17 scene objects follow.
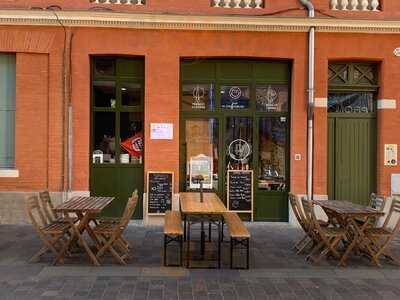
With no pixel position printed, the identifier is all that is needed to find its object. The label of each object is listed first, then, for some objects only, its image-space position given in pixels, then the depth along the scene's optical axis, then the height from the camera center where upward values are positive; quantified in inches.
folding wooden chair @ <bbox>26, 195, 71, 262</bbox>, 280.3 -47.8
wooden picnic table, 268.4 -33.9
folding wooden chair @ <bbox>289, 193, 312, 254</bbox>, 313.3 -46.2
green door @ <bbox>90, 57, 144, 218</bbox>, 423.2 +14.6
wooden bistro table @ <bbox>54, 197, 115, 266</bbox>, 272.2 -41.6
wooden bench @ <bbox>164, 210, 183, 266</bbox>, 269.3 -45.1
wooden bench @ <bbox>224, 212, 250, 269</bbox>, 266.2 -45.9
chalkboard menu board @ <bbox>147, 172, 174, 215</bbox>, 410.9 -36.9
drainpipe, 415.2 +47.2
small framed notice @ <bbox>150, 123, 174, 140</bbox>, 414.0 +13.5
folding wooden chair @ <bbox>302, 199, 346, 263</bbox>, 289.3 -51.7
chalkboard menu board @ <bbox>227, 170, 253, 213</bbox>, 428.5 -38.2
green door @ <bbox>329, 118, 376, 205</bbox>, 433.4 -10.4
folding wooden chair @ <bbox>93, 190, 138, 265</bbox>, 280.2 -49.0
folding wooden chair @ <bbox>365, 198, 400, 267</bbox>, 294.4 -55.5
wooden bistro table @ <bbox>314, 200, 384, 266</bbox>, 280.7 -41.8
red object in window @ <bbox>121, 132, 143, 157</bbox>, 429.4 +1.8
